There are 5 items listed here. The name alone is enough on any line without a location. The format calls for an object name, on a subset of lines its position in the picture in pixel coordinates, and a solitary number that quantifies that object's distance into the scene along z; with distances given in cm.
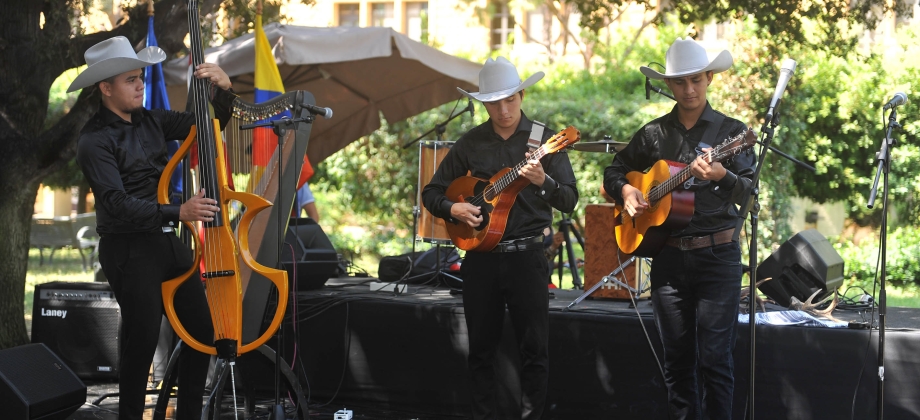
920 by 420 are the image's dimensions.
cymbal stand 748
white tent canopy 717
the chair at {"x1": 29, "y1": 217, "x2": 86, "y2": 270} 1341
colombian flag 678
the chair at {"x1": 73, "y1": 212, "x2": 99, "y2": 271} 1302
